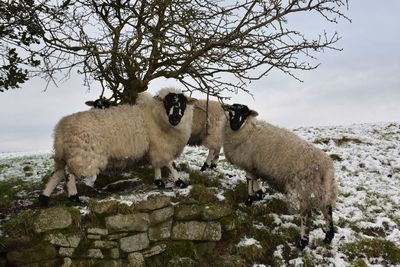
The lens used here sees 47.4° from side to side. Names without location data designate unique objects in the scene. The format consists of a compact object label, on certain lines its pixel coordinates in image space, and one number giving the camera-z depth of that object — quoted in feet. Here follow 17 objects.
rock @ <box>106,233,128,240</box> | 22.38
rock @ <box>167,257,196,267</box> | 22.80
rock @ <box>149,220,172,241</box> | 23.22
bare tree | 26.55
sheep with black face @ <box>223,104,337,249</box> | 23.70
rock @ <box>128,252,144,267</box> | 22.41
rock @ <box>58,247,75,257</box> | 21.54
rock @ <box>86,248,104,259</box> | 21.85
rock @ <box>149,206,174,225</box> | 23.32
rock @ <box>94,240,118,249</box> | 22.06
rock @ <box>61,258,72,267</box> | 21.38
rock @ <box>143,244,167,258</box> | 22.82
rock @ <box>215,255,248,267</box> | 22.80
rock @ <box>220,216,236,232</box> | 24.63
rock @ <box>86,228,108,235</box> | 22.11
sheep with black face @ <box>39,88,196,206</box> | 24.50
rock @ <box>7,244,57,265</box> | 20.95
